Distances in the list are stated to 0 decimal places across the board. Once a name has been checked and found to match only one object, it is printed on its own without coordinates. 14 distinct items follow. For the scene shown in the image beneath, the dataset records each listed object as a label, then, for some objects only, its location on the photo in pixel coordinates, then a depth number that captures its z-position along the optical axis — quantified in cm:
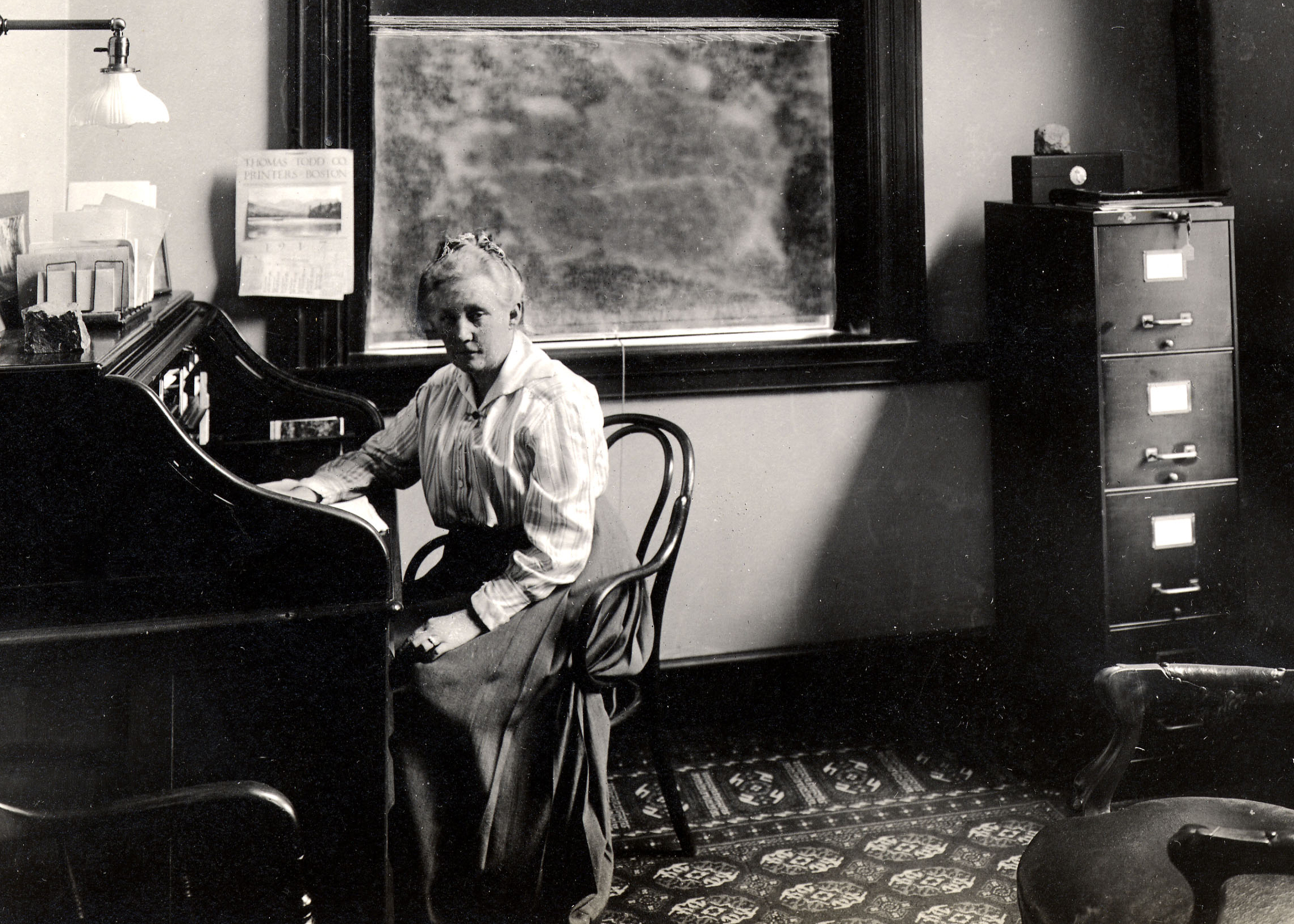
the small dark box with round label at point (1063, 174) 340
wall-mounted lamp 254
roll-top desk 186
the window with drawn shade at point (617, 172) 339
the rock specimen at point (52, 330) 186
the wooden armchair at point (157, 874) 199
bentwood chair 235
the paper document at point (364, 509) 251
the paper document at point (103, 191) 294
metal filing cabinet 318
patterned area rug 270
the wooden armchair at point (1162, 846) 166
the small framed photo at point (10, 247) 208
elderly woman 224
